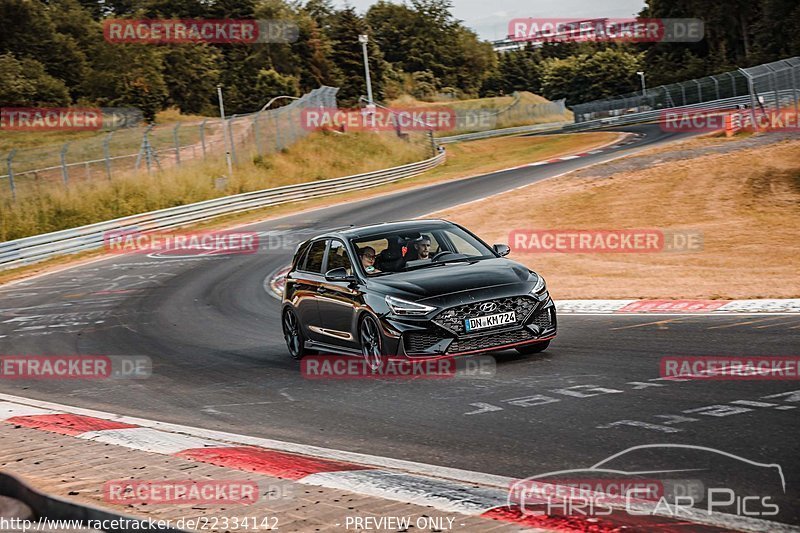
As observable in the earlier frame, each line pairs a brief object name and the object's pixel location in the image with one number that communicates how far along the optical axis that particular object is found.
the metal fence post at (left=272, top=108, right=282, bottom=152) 52.34
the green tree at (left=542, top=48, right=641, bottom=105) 123.94
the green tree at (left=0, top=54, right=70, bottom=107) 75.38
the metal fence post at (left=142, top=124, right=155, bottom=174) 43.72
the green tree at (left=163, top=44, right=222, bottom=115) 95.88
